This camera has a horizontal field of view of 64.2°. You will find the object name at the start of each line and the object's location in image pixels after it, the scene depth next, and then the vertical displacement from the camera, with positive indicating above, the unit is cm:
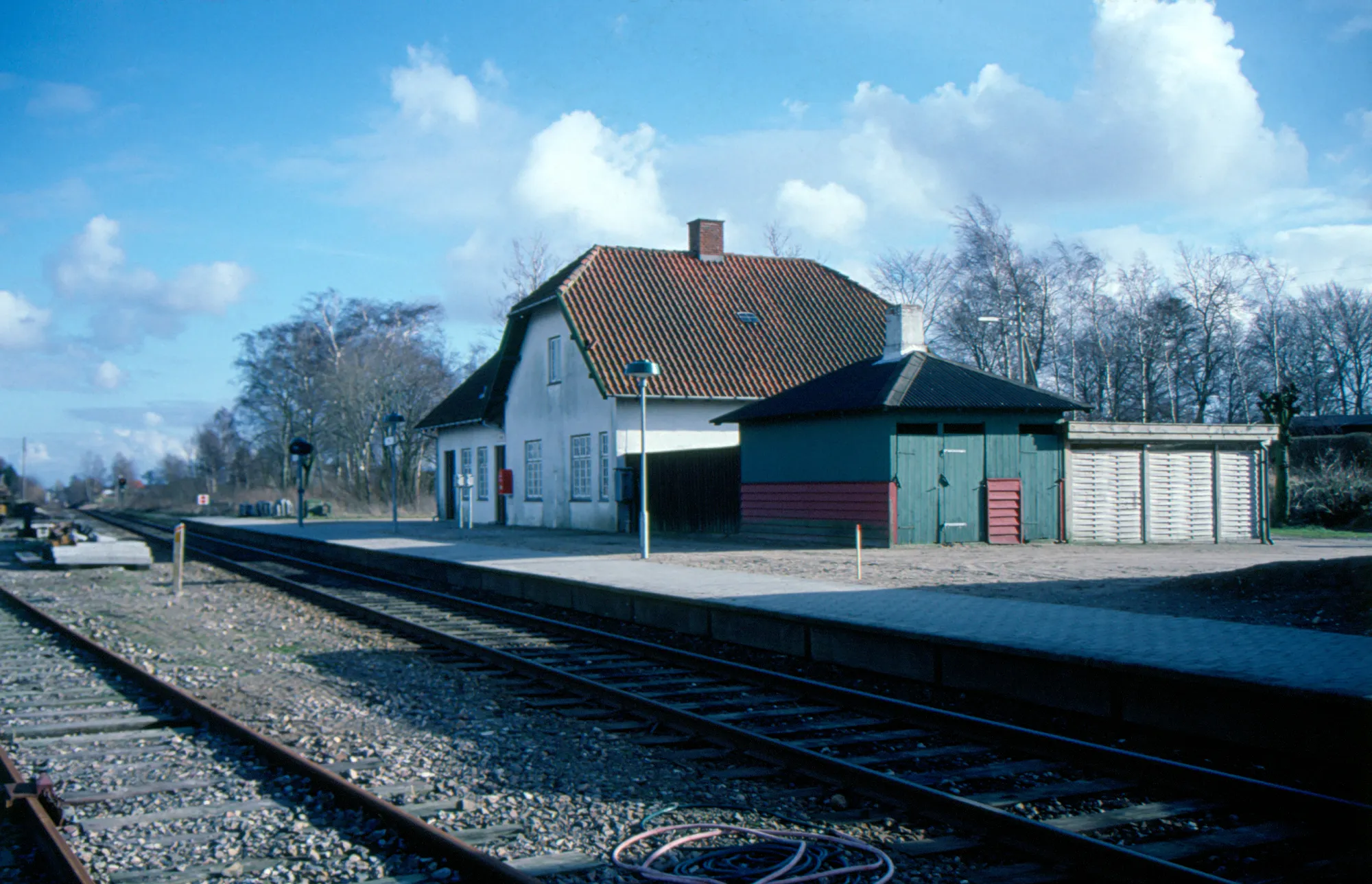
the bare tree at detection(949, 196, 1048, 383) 4553 +767
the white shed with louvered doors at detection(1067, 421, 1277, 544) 2147 -43
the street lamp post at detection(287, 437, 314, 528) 3444 +51
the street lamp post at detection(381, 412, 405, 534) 2983 +108
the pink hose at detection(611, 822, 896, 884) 459 -173
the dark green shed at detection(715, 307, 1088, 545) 2011 +13
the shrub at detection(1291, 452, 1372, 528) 3033 -107
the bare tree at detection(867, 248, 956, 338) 4862 +791
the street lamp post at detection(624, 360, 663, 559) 1798 +137
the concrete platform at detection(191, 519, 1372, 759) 675 -149
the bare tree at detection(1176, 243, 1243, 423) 4969 +606
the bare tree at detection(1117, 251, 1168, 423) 4931 +590
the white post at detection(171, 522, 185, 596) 1659 -125
